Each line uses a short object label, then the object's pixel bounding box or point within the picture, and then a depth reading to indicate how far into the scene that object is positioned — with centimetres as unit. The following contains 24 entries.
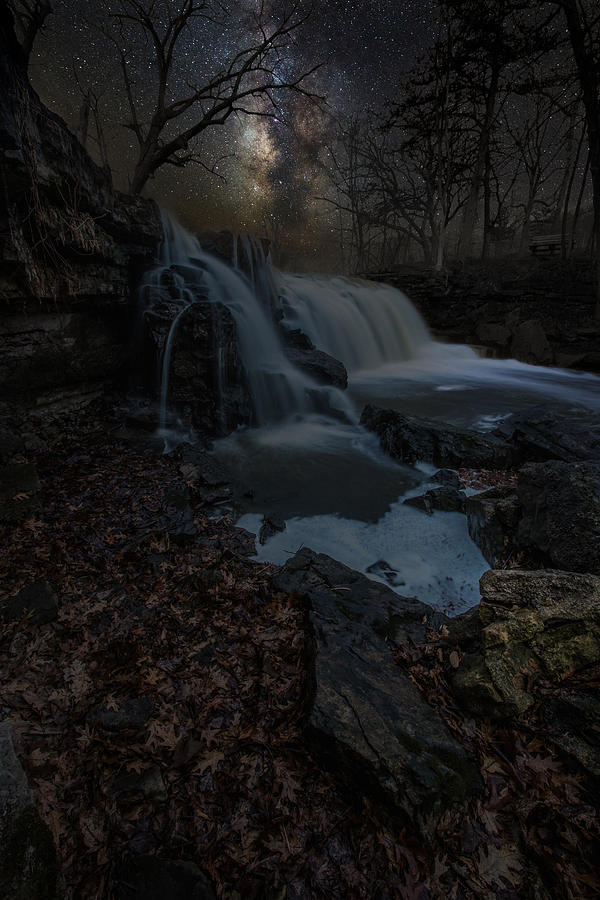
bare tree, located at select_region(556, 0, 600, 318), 1296
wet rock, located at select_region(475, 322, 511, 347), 1822
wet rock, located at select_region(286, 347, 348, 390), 1145
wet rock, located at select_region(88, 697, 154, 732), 249
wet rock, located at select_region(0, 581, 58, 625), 329
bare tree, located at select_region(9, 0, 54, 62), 882
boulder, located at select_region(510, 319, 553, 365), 1655
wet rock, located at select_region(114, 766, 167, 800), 214
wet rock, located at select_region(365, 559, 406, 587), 454
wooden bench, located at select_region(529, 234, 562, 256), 2615
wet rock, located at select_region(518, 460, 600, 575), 357
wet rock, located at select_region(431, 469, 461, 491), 647
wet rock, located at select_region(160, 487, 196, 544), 482
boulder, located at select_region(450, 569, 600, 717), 246
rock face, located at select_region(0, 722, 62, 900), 130
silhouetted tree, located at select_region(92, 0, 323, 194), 1314
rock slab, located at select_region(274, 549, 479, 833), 205
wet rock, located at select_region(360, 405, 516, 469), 715
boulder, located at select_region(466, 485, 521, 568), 455
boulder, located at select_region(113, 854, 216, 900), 176
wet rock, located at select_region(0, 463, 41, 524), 473
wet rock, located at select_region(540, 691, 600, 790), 209
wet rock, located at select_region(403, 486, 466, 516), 583
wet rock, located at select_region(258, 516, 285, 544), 521
